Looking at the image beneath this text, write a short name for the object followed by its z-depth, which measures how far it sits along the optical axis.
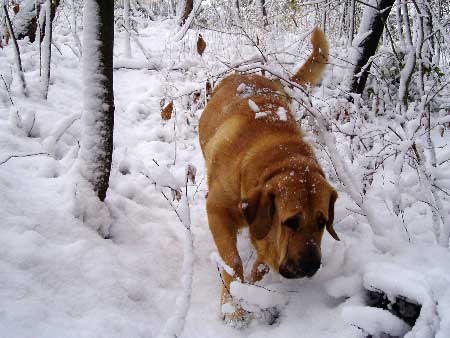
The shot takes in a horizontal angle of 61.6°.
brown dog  1.89
